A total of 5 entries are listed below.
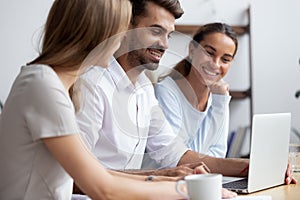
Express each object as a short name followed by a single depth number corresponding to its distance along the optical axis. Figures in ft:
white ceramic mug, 3.45
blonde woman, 3.56
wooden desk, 4.56
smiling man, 5.29
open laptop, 4.70
